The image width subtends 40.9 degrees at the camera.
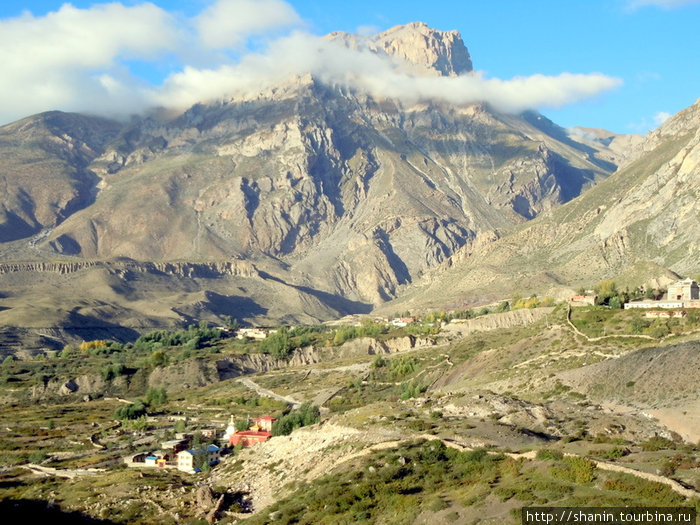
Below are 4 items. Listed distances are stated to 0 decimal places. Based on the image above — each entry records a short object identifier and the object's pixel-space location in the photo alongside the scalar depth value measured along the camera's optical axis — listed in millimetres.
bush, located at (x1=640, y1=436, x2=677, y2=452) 50788
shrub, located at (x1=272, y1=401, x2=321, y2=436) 80438
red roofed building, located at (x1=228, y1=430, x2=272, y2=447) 78125
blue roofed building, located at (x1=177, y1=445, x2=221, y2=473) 70562
